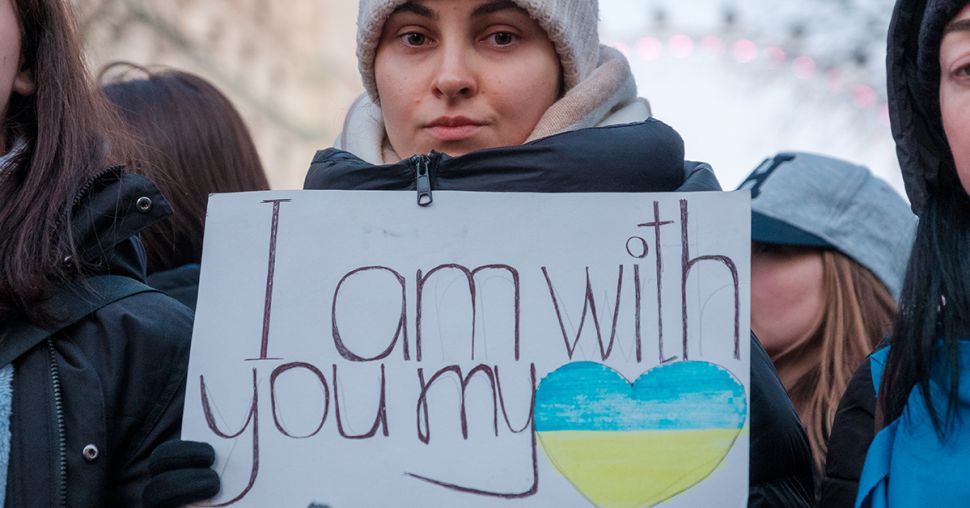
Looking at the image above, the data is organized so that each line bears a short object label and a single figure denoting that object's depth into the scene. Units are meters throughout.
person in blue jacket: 1.53
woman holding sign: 1.61
